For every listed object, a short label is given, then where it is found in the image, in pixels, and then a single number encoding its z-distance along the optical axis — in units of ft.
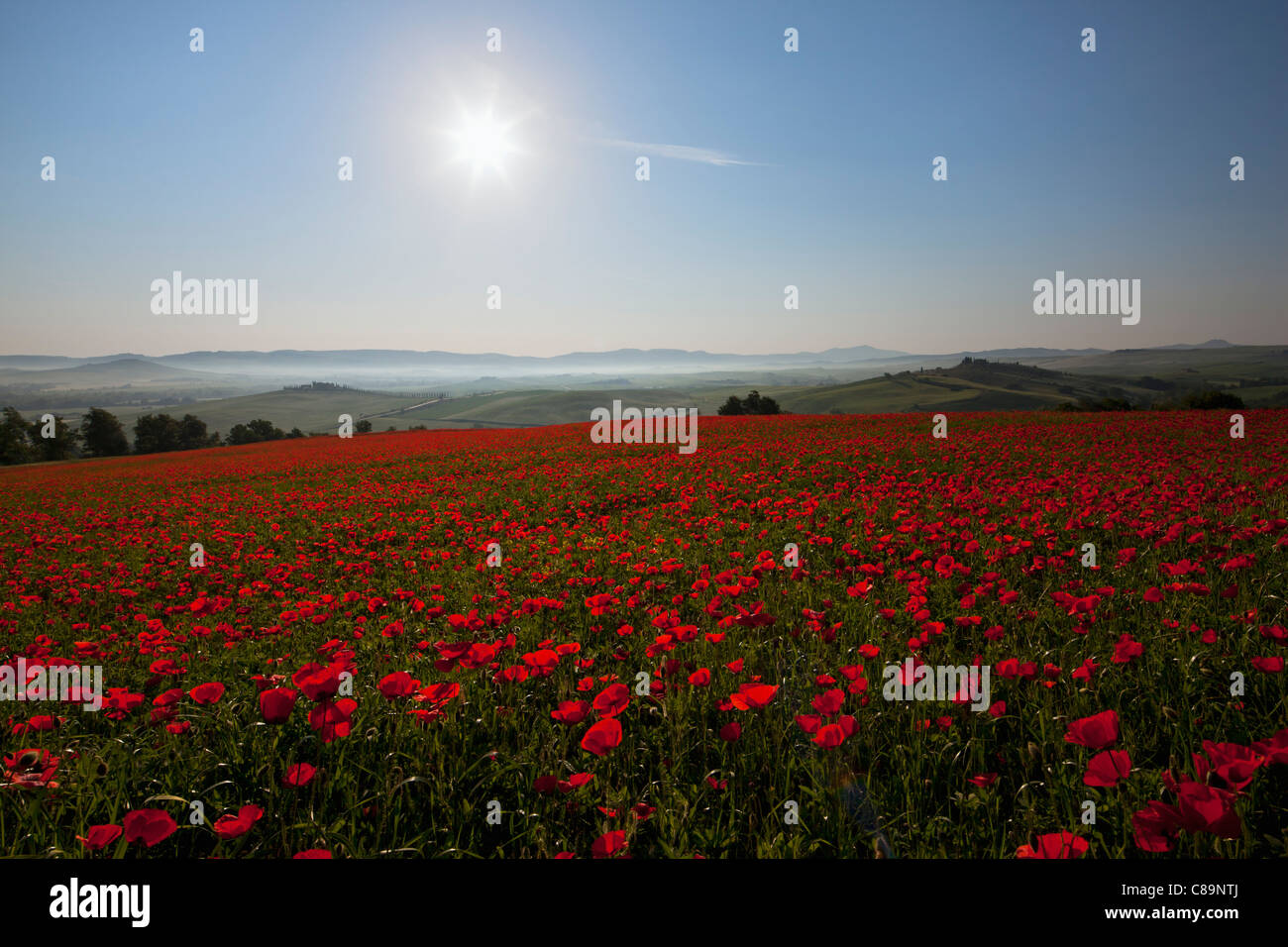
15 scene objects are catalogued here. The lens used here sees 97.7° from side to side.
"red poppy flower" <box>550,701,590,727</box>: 6.80
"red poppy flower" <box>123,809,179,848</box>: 5.04
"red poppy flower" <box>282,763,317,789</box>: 6.16
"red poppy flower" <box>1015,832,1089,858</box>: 4.85
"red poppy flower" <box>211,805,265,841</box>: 5.08
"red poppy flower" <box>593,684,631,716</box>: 7.33
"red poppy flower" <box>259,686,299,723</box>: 6.27
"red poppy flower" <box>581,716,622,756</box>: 6.23
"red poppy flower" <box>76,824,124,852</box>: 4.95
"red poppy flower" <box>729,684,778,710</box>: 7.05
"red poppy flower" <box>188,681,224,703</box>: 7.64
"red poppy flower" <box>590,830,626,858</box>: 5.25
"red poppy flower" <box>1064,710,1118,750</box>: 5.53
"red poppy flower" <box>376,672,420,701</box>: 7.14
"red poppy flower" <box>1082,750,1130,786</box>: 5.51
